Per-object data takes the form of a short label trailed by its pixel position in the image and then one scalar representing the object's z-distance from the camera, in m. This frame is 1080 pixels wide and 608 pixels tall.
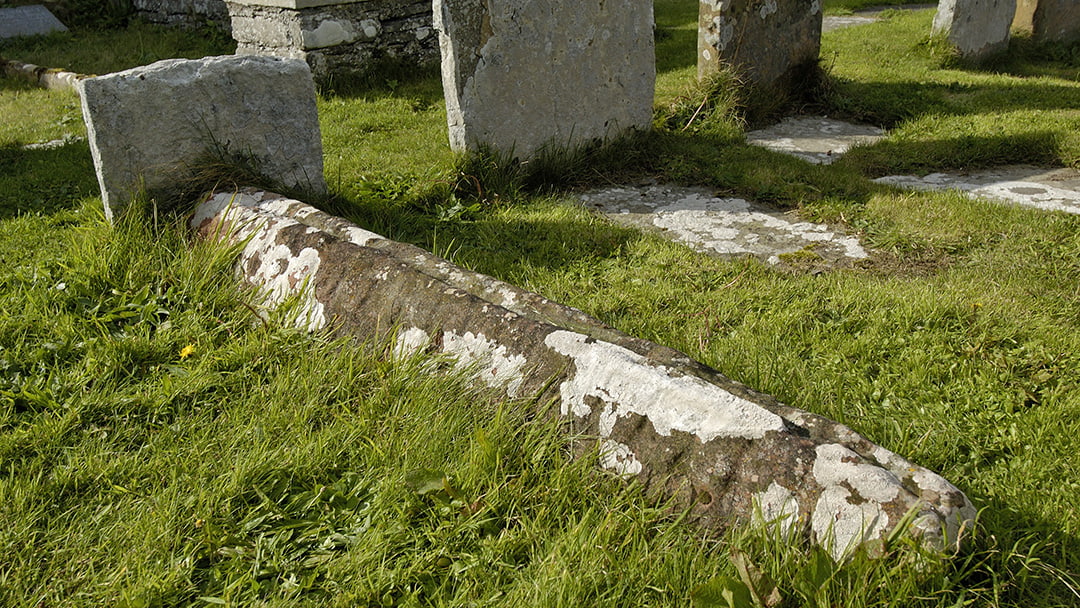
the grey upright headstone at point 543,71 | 4.75
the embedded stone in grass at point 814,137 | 5.88
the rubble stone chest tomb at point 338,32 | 7.07
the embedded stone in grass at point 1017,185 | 4.65
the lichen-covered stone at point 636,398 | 1.67
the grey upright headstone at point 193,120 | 3.27
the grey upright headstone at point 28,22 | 10.48
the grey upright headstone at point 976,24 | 8.50
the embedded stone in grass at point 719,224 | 4.14
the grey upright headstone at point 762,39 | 6.30
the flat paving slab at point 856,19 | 10.65
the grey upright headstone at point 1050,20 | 9.34
